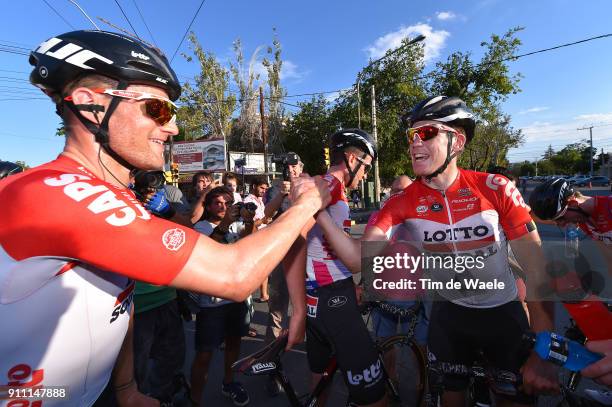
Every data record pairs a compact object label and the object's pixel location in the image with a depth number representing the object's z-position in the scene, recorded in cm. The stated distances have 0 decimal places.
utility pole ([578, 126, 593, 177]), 7339
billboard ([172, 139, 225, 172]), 3011
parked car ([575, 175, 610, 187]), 4831
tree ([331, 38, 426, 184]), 2542
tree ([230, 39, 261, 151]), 3262
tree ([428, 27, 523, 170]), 2502
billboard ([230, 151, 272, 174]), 3073
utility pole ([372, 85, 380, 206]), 2080
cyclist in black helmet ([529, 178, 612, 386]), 137
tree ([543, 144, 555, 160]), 11200
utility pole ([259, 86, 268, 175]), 2572
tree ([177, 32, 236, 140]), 3125
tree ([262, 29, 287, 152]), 3309
